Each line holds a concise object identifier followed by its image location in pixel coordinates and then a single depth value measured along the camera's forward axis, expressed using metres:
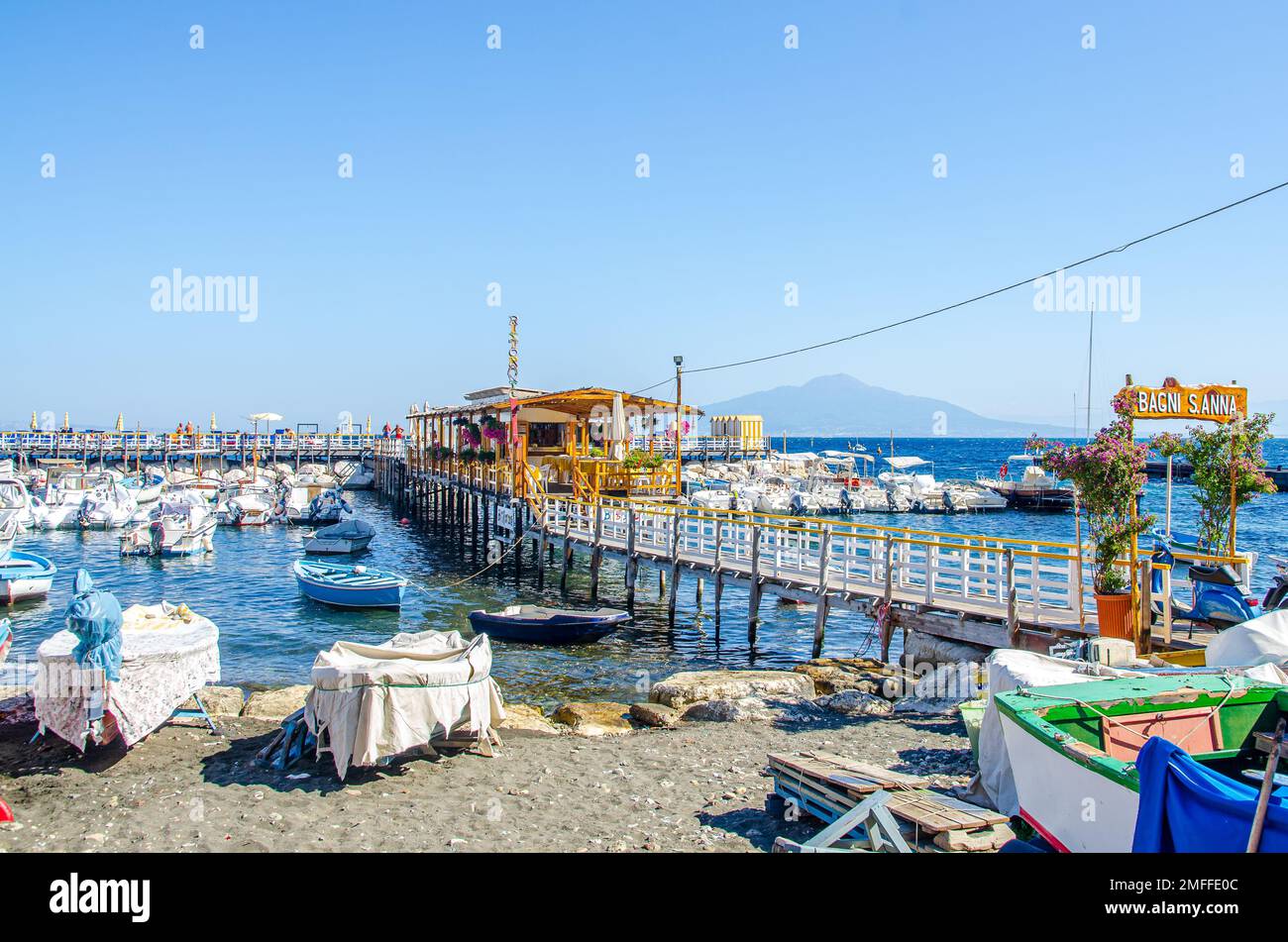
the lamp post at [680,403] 27.53
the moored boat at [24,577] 25.83
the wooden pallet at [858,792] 7.80
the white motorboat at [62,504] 46.06
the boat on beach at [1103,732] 6.38
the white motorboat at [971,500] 64.38
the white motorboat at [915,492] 65.12
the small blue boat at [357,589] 25.56
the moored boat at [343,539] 38.00
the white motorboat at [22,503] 41.72
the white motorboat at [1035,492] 65.19
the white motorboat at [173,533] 36.94
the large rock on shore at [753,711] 13.67
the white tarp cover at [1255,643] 9.77
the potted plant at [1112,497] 12.45
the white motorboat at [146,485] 56.12
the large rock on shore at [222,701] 13.70
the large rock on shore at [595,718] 13.50
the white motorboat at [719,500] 53.56
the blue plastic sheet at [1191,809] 4.73
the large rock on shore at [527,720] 13.29
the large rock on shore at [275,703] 13.45
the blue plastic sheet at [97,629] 10.62
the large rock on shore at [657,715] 13.88
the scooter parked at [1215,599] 13.16
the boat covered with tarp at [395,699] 10.39
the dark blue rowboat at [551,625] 20.30
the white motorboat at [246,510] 47.66
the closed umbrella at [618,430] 29.28
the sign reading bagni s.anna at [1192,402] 13.67
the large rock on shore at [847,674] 15.48
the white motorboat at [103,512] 46.34
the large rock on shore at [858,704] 13.73
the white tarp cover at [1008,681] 8.47
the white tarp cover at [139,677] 10.98
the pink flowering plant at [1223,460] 14.72
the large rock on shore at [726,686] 14.74
